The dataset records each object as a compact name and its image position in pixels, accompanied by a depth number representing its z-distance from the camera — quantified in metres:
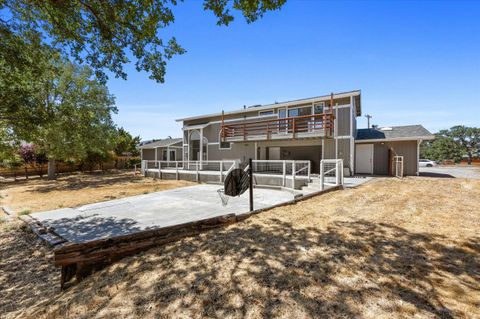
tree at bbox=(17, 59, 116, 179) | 17.86
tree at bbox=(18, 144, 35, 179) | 23.59
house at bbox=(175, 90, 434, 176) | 14.67
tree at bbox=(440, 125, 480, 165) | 49.59
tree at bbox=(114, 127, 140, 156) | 35.97
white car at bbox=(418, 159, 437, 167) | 32.72
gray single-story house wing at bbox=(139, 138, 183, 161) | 26.09
